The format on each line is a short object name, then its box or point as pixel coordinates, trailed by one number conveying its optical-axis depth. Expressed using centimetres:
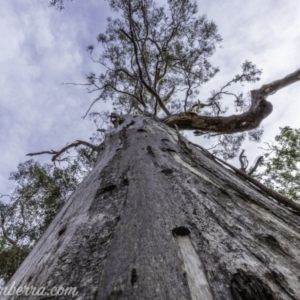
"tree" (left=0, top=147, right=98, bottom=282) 659
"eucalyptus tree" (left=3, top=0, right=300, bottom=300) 65
